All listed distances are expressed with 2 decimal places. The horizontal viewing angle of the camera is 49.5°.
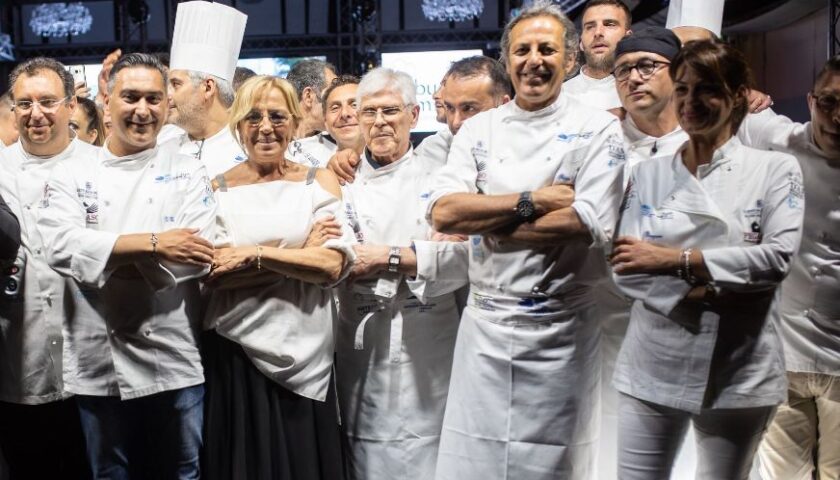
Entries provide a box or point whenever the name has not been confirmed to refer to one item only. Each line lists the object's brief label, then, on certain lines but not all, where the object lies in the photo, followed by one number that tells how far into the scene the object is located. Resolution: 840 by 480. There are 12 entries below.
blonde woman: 2.68
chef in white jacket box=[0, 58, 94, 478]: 2.97
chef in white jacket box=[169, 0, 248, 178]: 3.39
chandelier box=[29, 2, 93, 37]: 12.38
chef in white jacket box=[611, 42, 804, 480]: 2.20
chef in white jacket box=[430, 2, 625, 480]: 2.48
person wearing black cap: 2.68
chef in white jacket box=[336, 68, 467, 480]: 2.91
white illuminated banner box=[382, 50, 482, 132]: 11.83
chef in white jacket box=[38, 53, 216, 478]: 2.60
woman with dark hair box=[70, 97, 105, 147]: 3.88
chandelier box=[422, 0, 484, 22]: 11.55
